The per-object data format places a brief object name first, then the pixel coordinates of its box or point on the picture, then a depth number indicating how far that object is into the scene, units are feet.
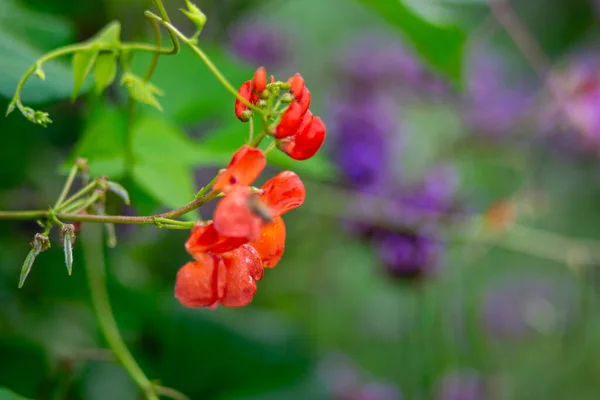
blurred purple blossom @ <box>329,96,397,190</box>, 3.36
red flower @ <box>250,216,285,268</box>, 1.57
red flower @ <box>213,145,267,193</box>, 1.50
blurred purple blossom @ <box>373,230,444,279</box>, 3.14
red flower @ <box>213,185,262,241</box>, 1.46
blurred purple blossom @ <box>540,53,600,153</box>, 3.45
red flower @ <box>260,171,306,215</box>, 1.56
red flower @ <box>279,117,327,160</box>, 1.56
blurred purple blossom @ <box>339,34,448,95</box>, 4.07
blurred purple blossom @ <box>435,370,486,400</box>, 3.52
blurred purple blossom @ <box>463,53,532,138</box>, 4.02
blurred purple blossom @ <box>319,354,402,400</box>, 3.71
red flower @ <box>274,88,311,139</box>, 1.54
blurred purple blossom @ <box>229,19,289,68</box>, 3.81
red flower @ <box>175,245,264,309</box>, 1.53
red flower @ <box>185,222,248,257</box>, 1.52
